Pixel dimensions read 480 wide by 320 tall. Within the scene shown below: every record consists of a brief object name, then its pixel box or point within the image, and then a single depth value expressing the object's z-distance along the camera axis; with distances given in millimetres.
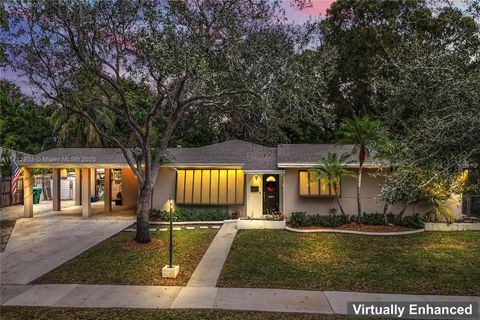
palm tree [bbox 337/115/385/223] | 15070
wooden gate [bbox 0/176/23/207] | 23328
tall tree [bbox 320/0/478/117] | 23422
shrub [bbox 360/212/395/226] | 16552
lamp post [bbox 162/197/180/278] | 9750
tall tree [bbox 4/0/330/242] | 10875
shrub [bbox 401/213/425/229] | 16047
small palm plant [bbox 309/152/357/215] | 15883
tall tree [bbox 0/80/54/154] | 33219
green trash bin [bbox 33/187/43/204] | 24562
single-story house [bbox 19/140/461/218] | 17516
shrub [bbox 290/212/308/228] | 16438
